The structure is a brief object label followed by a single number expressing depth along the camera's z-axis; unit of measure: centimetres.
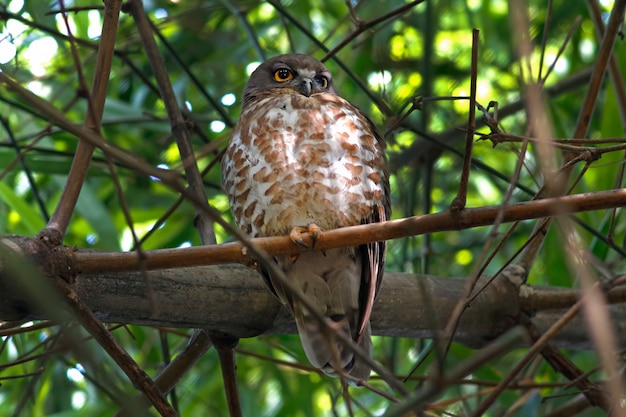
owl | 574
